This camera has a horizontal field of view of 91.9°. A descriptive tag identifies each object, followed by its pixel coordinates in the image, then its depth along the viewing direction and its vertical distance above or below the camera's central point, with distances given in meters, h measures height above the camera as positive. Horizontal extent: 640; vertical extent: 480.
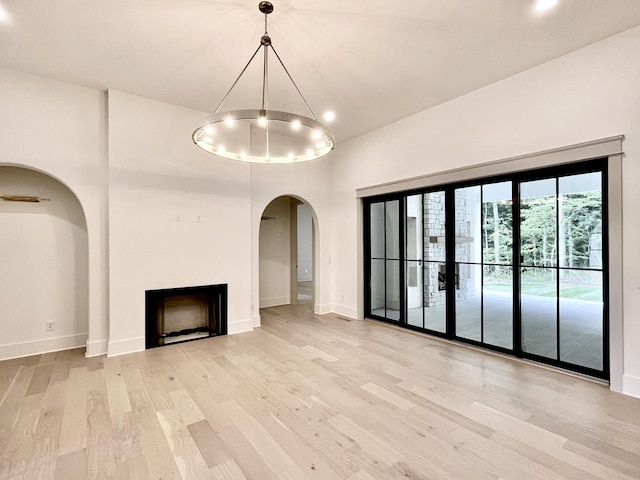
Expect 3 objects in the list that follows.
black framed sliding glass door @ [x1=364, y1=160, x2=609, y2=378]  3.27 -0.32
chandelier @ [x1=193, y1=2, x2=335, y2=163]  2.31 +0.97
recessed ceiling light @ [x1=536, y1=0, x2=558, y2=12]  2.55 +1.96
